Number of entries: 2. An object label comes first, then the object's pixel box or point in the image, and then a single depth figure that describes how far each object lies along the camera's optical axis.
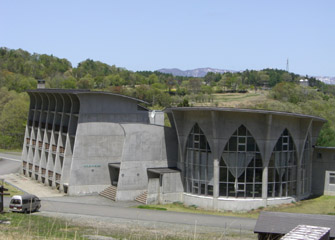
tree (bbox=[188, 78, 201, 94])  194.25
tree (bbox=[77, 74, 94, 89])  178.55
